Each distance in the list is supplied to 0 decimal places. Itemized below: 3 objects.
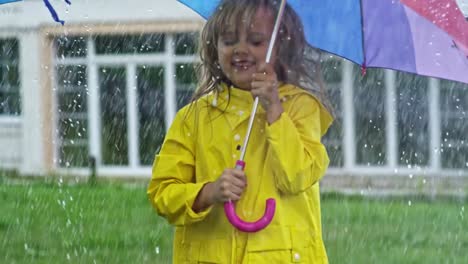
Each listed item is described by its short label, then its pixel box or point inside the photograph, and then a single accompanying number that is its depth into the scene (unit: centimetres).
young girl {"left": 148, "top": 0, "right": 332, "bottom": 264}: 585
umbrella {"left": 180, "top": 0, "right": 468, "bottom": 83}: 629
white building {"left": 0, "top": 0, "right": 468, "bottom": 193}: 2560
